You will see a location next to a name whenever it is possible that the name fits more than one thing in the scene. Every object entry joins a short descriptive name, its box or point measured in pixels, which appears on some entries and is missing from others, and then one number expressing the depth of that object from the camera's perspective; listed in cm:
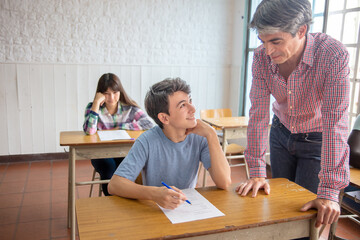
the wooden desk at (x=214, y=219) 100
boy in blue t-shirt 147
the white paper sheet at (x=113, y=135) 245
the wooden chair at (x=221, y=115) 356
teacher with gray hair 115
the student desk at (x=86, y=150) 230
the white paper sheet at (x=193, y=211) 108
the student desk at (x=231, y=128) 316
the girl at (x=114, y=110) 280
